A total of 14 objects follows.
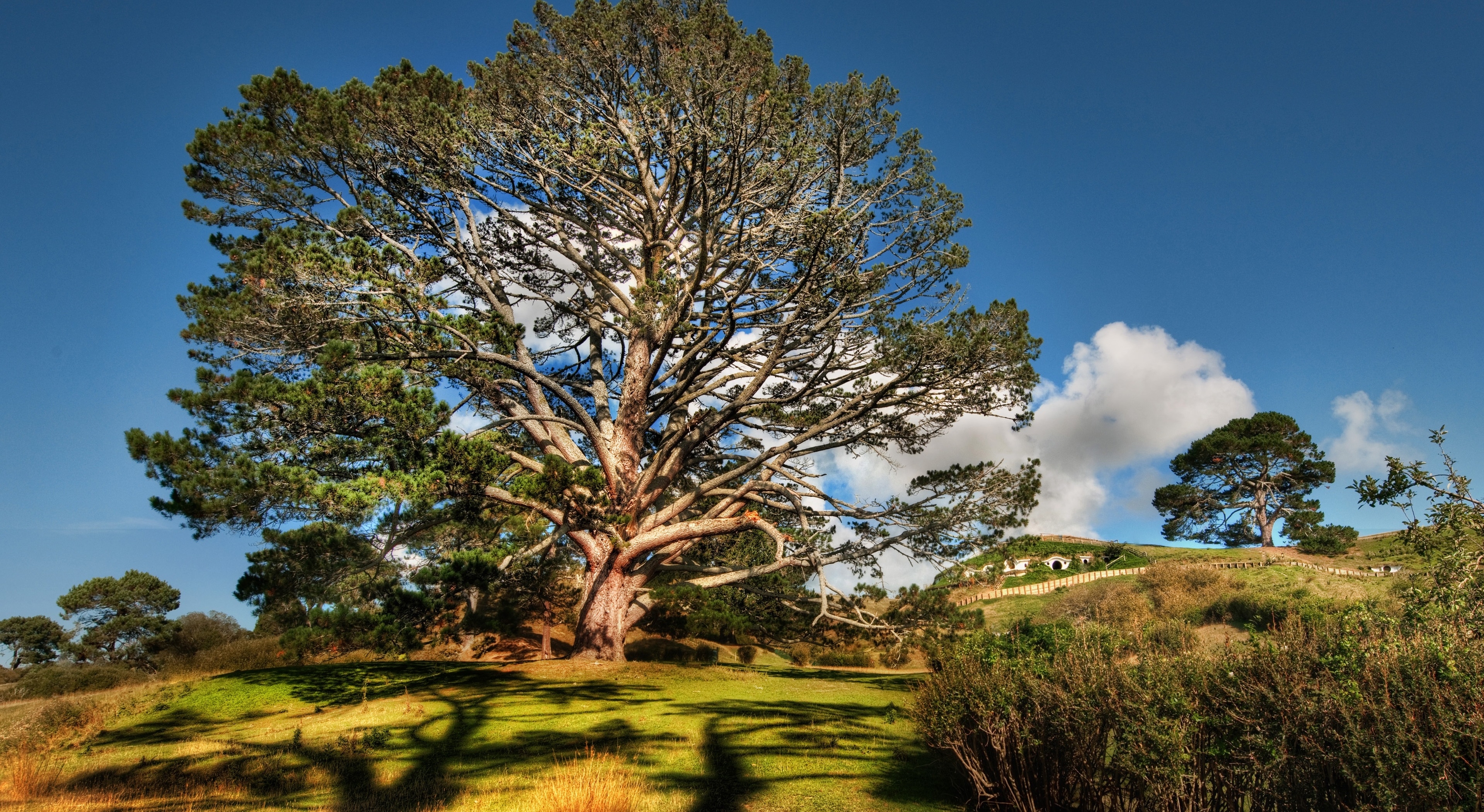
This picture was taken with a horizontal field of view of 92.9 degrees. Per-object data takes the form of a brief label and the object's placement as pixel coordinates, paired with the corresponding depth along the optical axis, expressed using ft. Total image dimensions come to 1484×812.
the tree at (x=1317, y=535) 130.11
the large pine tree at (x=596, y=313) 37.88
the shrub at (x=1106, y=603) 73.72
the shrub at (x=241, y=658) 59.52
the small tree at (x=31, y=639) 95.55
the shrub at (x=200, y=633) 80.53
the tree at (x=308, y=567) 39.29
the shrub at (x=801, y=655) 87.97
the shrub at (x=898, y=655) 51.77
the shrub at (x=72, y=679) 58.59
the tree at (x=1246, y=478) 145.07
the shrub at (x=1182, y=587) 83.20
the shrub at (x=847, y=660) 85.81
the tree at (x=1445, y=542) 17.87
